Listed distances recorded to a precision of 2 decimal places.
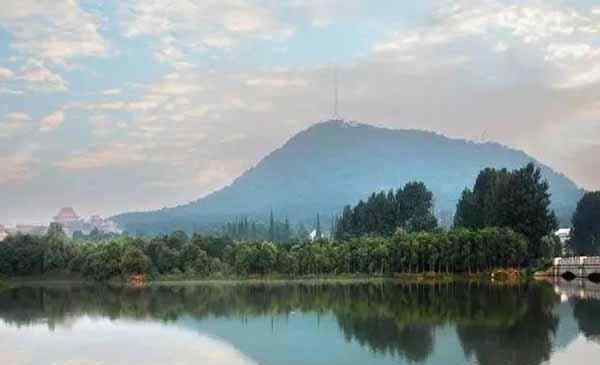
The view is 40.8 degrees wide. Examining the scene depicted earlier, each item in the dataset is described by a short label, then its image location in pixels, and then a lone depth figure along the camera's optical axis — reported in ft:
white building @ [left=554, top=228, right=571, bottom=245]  510.33
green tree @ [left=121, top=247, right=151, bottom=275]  309.01
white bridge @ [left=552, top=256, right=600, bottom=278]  250.57
